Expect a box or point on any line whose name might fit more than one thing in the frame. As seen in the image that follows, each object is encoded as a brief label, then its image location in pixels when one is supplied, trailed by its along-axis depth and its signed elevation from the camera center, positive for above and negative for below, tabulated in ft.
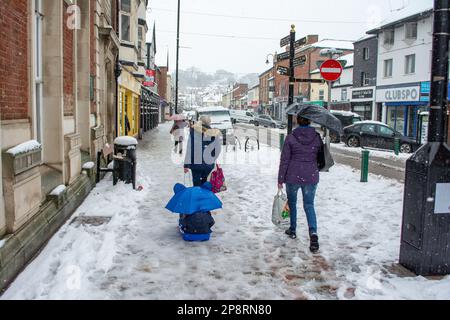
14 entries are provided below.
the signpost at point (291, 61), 41.78 +4.70
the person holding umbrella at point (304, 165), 20.38 -2.32
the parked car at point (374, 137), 77.79 -4.00
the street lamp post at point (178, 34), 114.62 +19.24
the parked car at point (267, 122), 175.13 -3.95
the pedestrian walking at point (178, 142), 59.77 -4.54
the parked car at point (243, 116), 198.70 -1.81
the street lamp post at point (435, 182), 16.51 -2.42
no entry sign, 37.96 +3.61
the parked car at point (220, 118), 88.33 -1.30
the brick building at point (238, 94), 444.14 +18.27
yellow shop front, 70.49 +1.22
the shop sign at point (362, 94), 123.85 +5.68
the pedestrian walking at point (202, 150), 25.62 -2.19
